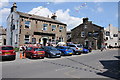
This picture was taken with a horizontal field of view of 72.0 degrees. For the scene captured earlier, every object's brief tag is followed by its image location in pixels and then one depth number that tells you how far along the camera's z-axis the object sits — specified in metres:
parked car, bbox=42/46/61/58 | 10.75
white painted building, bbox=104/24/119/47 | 31.40
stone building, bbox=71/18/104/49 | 25.63
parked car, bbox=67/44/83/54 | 14.19
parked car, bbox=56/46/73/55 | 12.40
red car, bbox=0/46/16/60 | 8.41
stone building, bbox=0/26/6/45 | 26.39
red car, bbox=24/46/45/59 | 9.92
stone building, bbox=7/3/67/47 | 16.10
